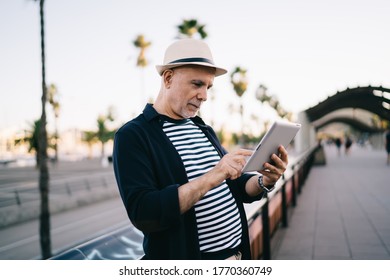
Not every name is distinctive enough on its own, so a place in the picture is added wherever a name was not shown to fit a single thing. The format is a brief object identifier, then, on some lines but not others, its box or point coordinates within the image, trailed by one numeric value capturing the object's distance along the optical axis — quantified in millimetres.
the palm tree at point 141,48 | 27047
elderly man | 1336
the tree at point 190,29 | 18498
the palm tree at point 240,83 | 34003
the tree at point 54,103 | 36638
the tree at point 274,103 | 31169
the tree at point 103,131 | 57031
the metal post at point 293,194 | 7563
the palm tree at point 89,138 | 58844
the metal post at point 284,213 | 5841
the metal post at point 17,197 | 9867
